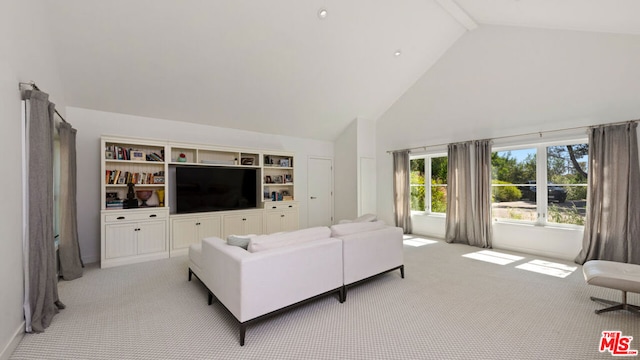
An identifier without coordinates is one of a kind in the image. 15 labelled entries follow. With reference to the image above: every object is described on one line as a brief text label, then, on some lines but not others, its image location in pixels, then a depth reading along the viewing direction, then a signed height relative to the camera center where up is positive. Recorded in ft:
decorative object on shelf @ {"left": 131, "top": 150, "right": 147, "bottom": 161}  13.65 +1.51
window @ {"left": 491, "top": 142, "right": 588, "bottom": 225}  13.57 -0.27
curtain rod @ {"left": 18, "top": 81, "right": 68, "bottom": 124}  7.39 +2.89
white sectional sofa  6.95 -2.64
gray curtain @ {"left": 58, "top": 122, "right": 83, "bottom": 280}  10.95 -1.11
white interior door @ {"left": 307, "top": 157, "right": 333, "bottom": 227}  22.13 -0.81
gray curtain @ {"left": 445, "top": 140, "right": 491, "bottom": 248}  16.03 -0.89
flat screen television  15.10 -0.33
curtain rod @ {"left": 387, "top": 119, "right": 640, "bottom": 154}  11.67 +2.52
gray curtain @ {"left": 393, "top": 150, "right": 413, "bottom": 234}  20.23 -0.72
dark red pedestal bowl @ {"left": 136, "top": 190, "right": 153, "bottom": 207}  14.05 -0.60
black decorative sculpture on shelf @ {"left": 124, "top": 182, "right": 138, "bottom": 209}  13.17 -0.81
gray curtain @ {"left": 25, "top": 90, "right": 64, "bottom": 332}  7.38 -1.00
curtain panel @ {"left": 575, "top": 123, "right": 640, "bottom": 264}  11.46 -0.85
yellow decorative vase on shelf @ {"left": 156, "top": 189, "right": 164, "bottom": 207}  14.51 -0.71
